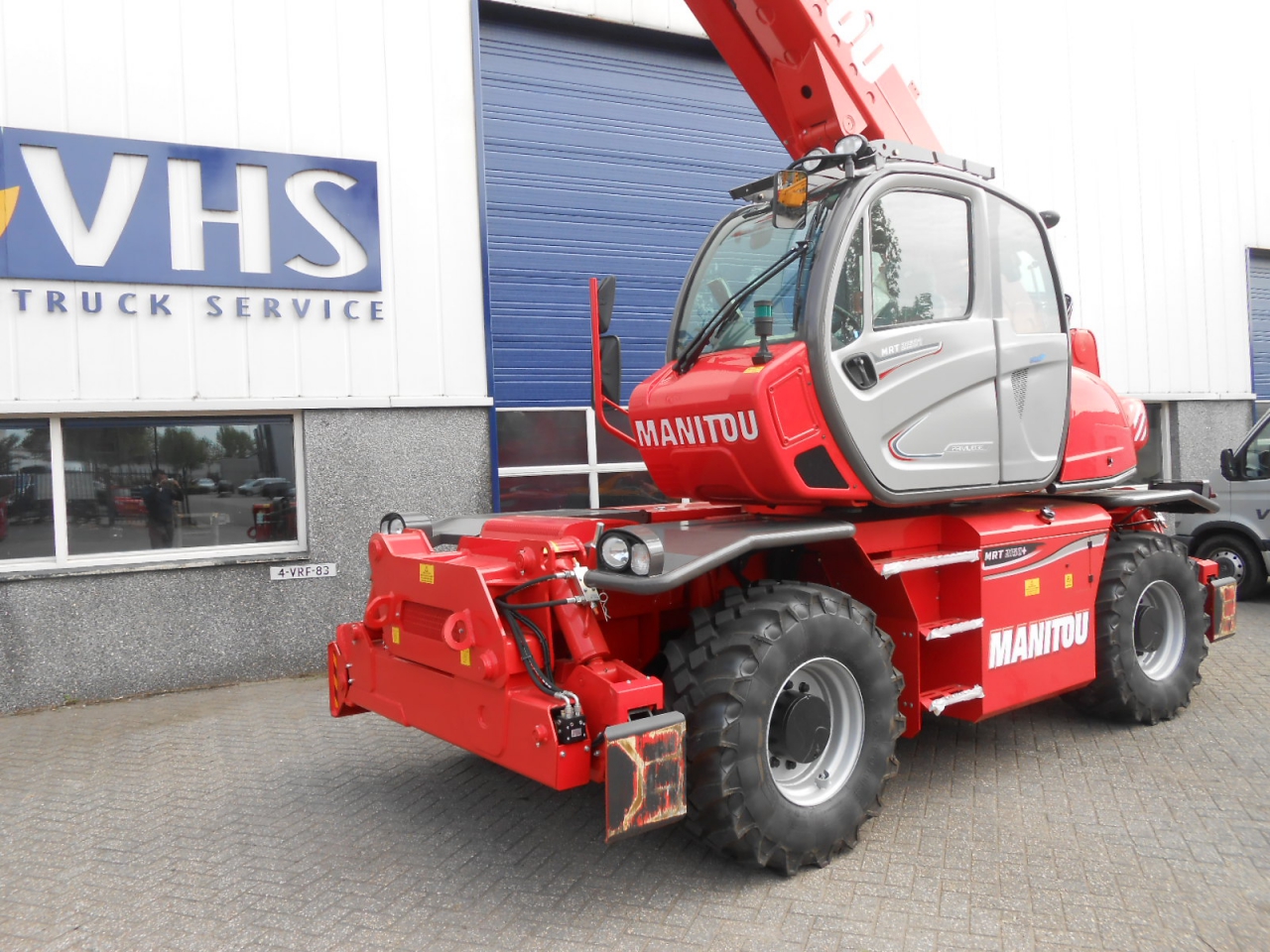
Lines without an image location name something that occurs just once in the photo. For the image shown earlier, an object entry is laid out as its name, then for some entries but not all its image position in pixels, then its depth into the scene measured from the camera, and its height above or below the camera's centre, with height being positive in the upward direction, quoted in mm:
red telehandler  3643 -370
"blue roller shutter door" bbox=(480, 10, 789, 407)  8656 +2811
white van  9516 -922
